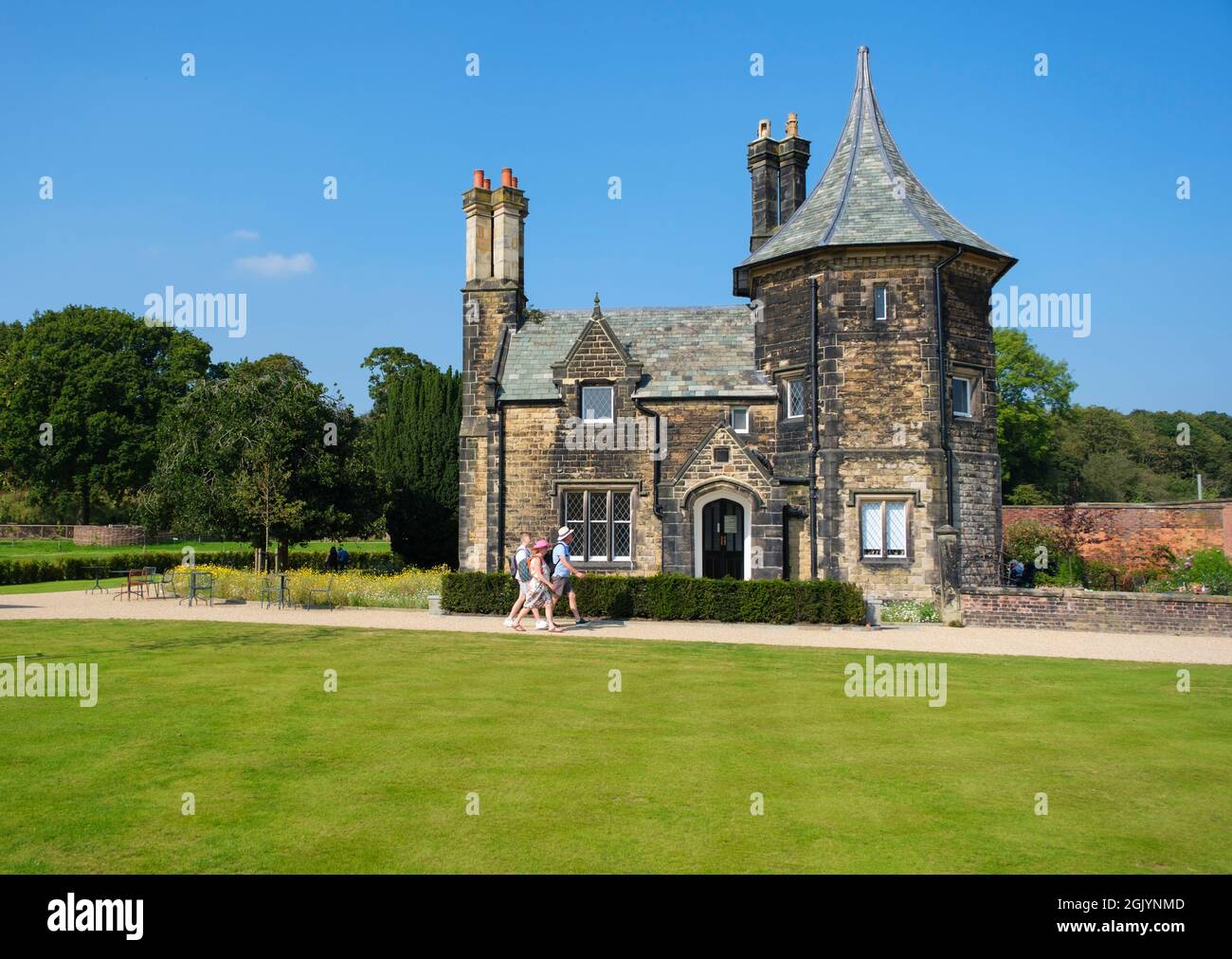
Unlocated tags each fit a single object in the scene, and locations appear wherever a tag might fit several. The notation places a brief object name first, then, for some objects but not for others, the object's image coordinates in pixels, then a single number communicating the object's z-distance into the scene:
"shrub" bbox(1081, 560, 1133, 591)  26.28
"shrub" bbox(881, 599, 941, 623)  22.56
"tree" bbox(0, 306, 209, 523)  59.22
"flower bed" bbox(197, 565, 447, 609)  24.38
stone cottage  24.38
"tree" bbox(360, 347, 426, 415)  78.31
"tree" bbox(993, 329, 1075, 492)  61.59
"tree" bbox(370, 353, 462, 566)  35.50
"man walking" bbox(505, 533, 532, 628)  19.99
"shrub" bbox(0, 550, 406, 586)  33.91
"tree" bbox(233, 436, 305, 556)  28.27
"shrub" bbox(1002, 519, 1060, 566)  30.65
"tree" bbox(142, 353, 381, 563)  28.72
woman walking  19.23
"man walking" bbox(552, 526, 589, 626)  20.33
